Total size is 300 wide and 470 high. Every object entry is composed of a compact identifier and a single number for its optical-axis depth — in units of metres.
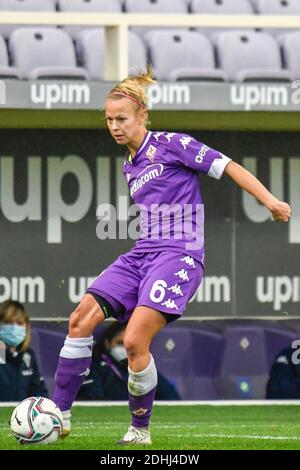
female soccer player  6.70
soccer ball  6.64
